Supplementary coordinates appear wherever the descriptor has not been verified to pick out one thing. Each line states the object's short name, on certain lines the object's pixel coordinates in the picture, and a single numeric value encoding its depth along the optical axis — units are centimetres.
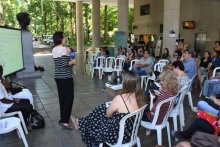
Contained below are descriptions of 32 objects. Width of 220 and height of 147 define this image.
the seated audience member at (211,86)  429
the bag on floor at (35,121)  334
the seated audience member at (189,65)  462
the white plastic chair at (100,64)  731
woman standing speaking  314
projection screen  430
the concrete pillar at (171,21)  836
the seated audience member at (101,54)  816
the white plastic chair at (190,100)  417
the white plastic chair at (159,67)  608
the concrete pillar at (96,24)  1641
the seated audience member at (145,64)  621
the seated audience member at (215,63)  584
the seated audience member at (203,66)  594
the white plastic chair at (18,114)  296
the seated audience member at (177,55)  627
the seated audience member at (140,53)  848
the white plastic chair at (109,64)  708
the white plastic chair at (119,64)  695
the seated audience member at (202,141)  204
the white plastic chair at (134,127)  203
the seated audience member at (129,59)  720
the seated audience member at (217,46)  684
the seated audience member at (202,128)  251
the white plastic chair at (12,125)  245
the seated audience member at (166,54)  781
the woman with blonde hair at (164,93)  269
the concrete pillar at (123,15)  1190
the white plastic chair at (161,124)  254
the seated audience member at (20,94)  348
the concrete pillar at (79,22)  1861
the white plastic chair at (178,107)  303
